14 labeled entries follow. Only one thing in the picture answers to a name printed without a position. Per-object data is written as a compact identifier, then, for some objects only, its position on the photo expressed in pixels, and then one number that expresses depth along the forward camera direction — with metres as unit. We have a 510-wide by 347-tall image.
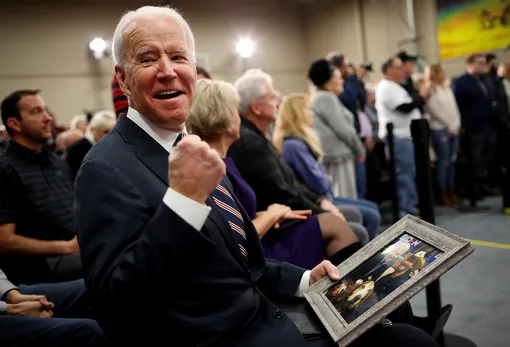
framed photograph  1.06
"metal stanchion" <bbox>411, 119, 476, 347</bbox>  2.12
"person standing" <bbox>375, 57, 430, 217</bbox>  4.59
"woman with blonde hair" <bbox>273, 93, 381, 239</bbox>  3.01
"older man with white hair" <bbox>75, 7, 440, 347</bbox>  0.90
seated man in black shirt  2.15
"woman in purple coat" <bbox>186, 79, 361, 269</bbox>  1.95
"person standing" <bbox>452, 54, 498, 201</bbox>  5.37
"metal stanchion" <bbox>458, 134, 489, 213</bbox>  4.86
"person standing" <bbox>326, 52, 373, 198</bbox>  4.73
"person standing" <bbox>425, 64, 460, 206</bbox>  5.21
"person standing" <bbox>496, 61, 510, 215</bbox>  4.58
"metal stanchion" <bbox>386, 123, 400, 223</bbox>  3.51
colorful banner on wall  8.48
